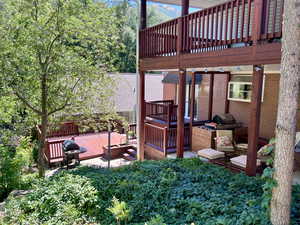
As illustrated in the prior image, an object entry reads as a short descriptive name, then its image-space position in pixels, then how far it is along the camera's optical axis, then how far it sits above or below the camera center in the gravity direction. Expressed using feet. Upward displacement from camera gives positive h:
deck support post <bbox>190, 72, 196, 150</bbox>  26.36 -2.20
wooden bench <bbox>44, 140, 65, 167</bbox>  33.58 -9.82
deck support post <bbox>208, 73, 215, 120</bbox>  30.05 -1.11
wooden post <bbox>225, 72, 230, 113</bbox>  29.01 -2.18
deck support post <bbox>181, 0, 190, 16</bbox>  19.67 +7.06
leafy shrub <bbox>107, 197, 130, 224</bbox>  10.57 -5.83
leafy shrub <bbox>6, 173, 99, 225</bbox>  11.79 -6.63
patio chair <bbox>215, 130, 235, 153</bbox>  22.59 -5.21
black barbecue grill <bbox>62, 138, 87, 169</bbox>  30.73 -8.63
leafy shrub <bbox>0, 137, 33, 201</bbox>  21.03 -8.06
